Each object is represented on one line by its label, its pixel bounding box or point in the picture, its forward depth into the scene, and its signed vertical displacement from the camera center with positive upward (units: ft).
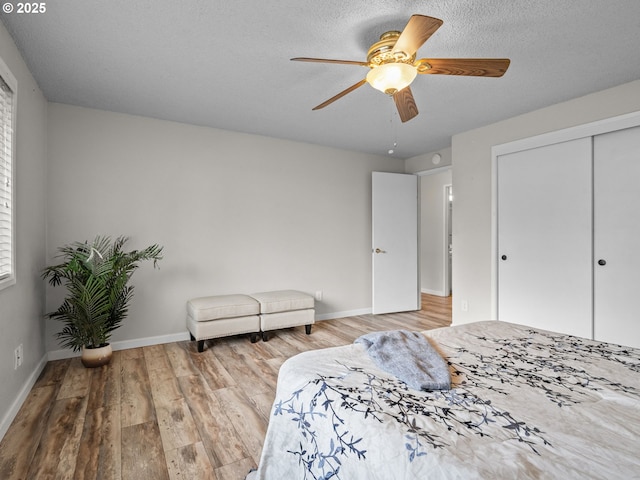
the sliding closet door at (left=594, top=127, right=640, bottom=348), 9.11 +0.07
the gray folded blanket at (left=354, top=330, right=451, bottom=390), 4.07 -1.64
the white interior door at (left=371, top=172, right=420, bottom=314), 16.11 -0.21
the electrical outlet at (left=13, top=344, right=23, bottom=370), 7.36 -2.65
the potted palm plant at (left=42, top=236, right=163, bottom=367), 9.18 -1.67
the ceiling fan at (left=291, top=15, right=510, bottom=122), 5.90 +3.13
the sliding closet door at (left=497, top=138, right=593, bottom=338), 10.10 +0.04
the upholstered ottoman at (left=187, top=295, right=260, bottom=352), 10.98 -2.66
